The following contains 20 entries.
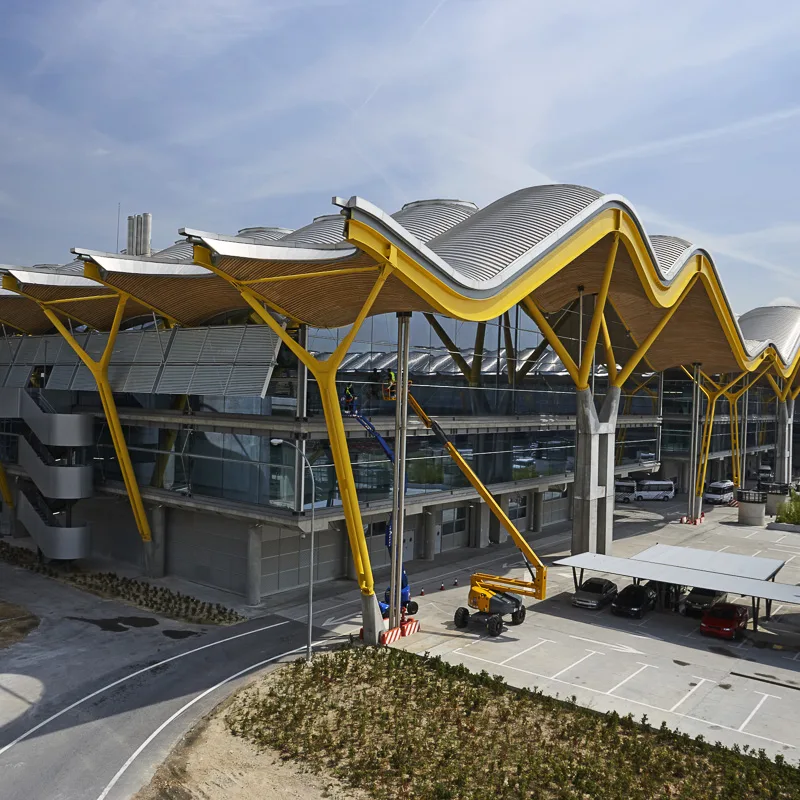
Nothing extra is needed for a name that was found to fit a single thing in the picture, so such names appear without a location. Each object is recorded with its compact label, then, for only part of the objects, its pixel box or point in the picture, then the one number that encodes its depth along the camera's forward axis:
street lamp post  23.49
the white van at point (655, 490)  65.81
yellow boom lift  28.11
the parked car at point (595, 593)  31.22
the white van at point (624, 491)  65.38
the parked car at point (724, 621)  27.83
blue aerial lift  28.00
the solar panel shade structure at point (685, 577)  27.66
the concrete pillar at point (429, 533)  39.44
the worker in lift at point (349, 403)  30.81
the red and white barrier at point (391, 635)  26.14
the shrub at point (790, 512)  53.41
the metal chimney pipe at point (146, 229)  41.25
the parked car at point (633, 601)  30.14
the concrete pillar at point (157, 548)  35.41
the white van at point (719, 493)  64.88
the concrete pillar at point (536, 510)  48.28
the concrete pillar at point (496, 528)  44.22
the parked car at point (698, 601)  30.45
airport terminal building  27.14
